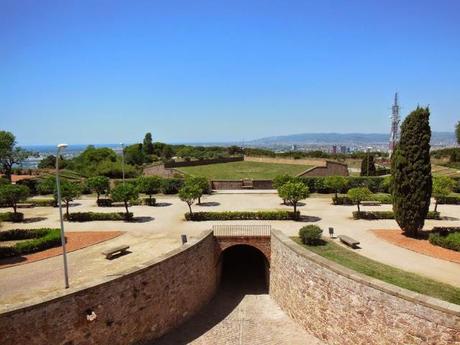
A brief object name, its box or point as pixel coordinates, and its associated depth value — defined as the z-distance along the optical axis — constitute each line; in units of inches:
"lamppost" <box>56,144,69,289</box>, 506.0
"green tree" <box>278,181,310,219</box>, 987.9
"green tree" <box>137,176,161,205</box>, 1244.4
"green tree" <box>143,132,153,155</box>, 3356.3
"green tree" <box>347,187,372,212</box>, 1005.8
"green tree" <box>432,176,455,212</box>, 991.0
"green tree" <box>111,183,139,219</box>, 1023.0
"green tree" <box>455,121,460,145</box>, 2461.9
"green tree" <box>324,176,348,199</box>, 1203.2
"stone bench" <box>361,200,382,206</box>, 1171.9
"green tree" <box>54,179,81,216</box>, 1021.8
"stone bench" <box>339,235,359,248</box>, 734.5
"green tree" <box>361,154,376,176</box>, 1822.1
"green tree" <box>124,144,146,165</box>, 2651.3
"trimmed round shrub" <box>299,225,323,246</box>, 744.3
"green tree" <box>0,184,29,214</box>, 1016.9
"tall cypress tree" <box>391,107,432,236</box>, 791.7
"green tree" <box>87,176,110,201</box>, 1230.9
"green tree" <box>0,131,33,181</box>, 1691.9
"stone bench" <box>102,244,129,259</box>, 690.8
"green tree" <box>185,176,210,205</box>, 1188.5
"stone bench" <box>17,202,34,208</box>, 1245.0
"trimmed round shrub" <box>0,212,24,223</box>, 1027.3
